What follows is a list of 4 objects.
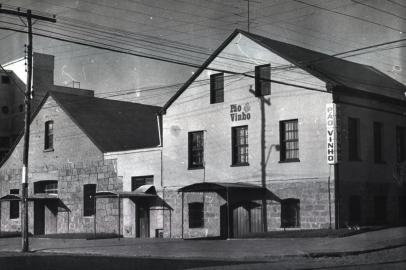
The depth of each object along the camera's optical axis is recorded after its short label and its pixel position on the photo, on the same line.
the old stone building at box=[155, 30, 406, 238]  27.95
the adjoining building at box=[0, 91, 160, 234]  36.97
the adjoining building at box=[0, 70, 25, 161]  59.66
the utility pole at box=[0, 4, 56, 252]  26.44
